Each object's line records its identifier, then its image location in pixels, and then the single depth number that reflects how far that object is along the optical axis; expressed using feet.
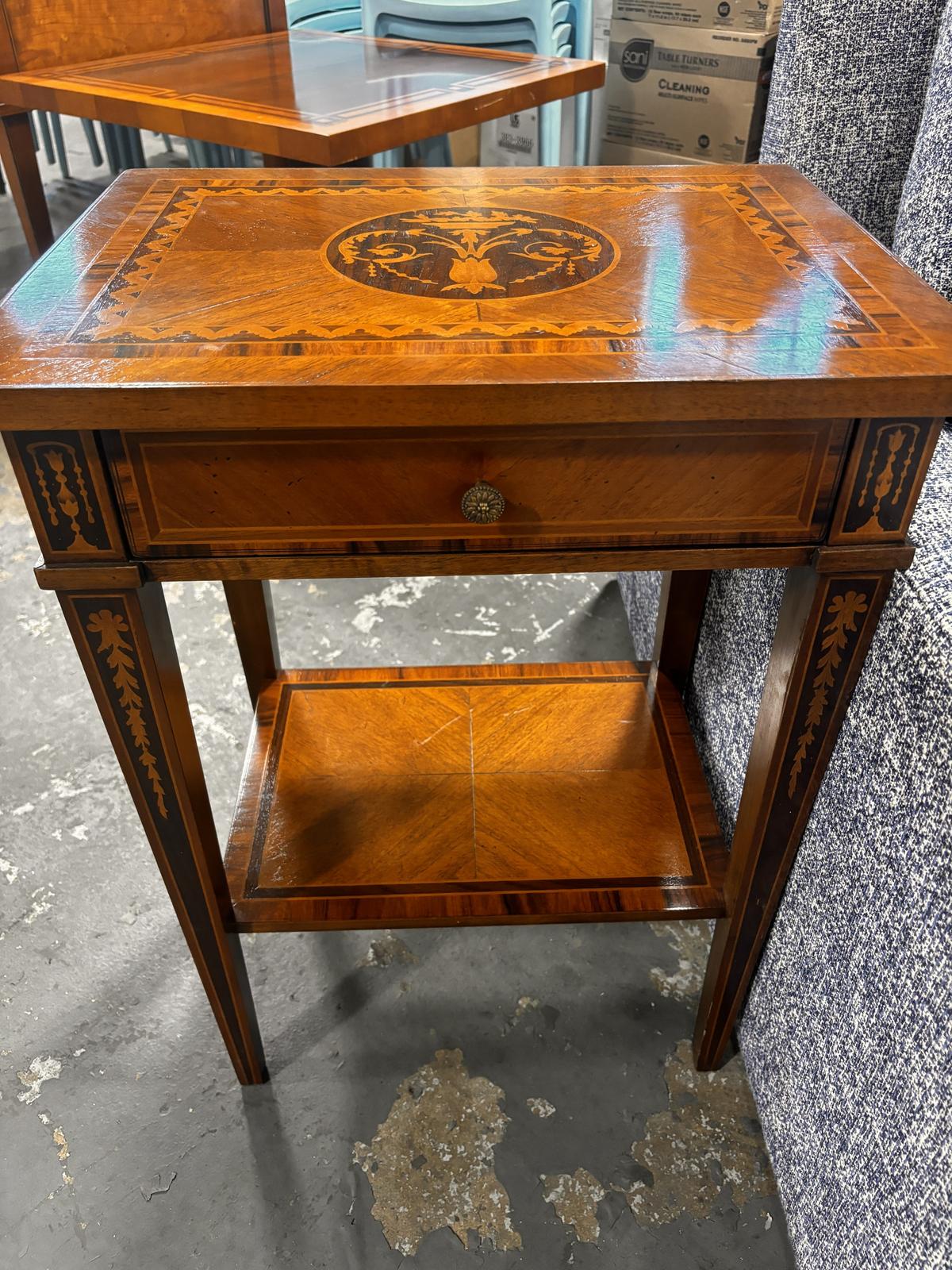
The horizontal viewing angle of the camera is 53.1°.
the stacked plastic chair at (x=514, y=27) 7.22
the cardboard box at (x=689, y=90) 7.06
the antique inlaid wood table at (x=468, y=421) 1.82
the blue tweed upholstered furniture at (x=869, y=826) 2.01
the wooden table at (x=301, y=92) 4.64
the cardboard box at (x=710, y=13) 6.74
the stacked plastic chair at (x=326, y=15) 8.64
